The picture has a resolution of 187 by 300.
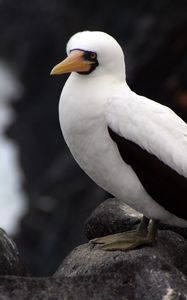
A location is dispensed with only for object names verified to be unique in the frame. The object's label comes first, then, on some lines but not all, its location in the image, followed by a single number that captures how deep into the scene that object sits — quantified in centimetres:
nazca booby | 1608
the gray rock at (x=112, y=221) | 1886
